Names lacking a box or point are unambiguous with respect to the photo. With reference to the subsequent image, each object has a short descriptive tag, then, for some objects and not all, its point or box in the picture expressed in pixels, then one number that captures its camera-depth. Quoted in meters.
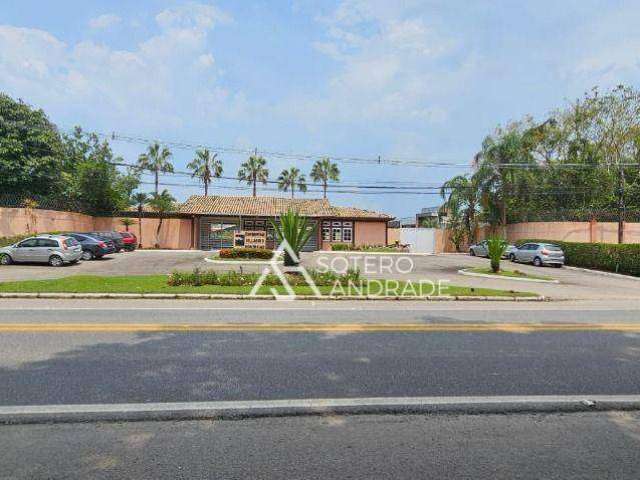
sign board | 33.22
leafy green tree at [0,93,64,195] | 32.38
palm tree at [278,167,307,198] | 56.03
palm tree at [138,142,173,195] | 50.09
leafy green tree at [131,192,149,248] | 41.91
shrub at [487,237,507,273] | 20.39
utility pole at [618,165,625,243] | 30.78
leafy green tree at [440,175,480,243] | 39.47
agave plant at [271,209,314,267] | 17.94
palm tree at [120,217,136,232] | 37.94
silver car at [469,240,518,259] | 33.87
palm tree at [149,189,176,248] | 39.00
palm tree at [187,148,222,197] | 50.38
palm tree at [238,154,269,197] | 53.28
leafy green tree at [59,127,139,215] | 37.97
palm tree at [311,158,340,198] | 55.94
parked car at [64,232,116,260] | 24.62
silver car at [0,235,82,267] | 20.88
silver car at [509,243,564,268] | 26.59
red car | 31.86
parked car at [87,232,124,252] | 28.59
